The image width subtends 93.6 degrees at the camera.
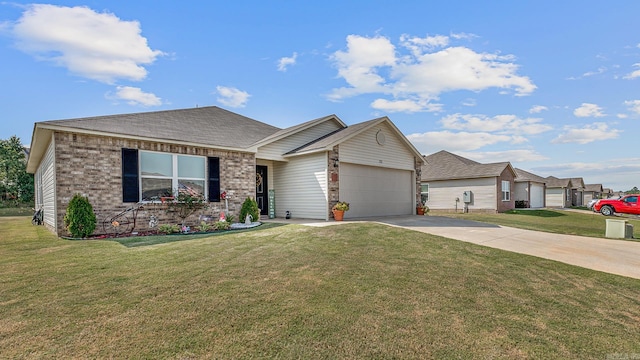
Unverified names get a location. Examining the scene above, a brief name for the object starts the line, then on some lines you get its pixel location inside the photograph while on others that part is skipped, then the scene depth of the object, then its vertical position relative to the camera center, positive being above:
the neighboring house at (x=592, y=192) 47.09 -2.59
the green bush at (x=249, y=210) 11.22 -1.11
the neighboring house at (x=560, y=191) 35.31 -1.78
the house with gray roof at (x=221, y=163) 8.67 +0.64
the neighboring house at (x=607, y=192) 54.97 -3.22
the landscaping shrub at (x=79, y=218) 8.06 -0.96
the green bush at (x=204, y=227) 9.43 -1.48
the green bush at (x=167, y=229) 9.07 -1.44
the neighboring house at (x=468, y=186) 22.34 -0.67
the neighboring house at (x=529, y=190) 29.44 -1.35
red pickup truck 19.69 -2.05
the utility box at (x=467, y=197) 22.95 -1.51
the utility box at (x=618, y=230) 9.56 -1.76
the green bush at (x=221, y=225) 9.84 -1.47
